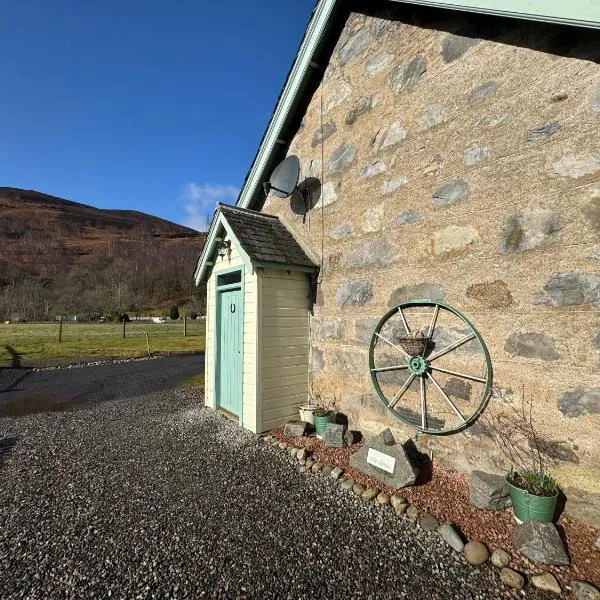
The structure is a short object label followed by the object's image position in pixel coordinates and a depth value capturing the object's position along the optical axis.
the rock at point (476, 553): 2.74
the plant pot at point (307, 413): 5.67
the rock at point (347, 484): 3.95
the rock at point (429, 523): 3.17
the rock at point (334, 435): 4.95
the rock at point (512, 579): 2.49
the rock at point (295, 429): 5.41
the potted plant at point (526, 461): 2.98
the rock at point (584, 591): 2.35
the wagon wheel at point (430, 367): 3.84
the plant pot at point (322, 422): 5.35
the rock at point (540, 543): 2.65
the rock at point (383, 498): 3.63
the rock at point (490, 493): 3.32
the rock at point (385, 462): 3.85
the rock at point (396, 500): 3.56
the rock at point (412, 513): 3.35
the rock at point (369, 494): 3.74
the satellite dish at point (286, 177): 6.27
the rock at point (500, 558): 2.69
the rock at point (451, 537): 2.91
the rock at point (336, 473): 4.20
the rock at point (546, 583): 2.44
